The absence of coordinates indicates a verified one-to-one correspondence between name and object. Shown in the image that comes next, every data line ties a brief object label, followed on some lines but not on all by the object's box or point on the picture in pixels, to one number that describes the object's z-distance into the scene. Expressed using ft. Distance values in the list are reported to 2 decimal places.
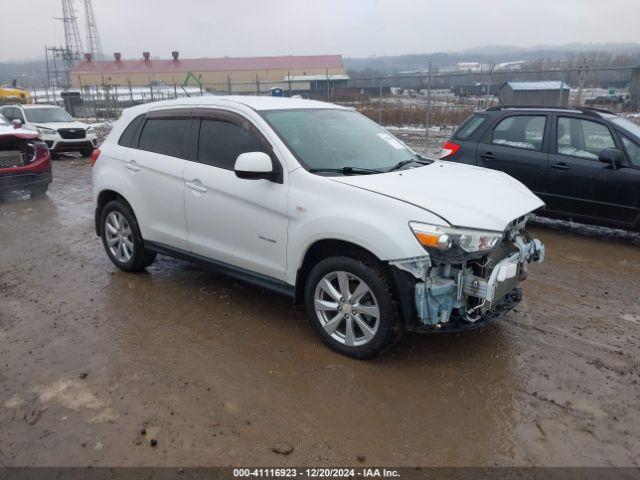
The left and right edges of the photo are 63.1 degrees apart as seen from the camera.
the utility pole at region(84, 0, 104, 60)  300.22
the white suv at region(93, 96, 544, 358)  11.23
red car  29.22
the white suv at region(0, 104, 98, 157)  47.44
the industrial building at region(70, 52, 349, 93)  184.24
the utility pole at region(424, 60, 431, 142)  52.34
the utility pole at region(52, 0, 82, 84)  253.12
